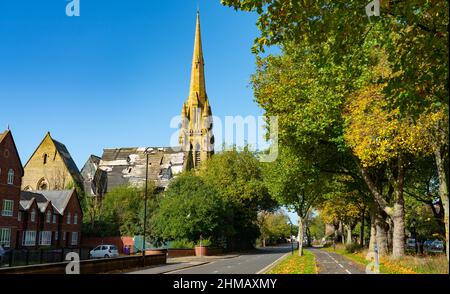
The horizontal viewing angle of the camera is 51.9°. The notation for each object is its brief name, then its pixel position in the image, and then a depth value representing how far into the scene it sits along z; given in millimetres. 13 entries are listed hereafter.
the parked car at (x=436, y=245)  67862
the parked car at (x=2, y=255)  29984
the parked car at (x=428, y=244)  73188
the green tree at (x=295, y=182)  33469
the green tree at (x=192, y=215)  52812
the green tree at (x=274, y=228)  112425
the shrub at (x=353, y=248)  46719
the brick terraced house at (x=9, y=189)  47719
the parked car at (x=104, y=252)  46375
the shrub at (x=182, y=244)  52312
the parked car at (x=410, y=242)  76100
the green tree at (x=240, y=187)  66000
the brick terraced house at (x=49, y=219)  53688
